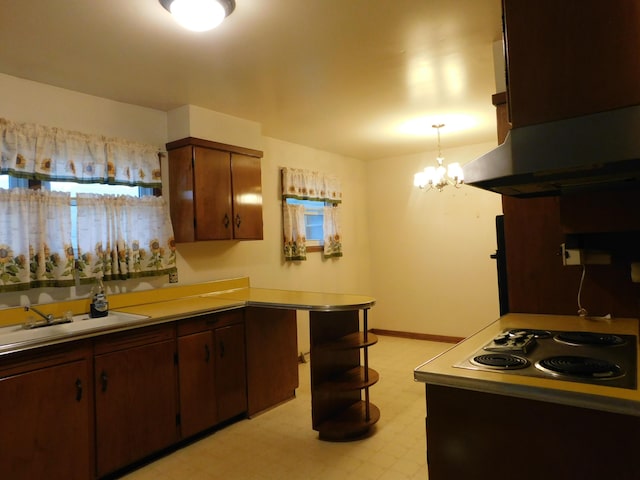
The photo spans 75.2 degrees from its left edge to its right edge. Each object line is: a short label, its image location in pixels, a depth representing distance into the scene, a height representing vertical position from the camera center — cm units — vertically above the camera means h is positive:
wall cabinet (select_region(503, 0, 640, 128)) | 129 +59
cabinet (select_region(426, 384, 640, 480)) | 117 -62
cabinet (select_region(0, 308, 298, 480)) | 206 -82
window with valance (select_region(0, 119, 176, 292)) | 250 +28
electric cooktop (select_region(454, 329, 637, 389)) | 130 -44
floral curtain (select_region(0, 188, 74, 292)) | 246 +12
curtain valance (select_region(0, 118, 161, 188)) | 252 +69
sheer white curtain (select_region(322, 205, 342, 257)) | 510 +19
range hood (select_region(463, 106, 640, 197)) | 122 +26
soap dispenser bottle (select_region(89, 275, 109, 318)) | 277 -31
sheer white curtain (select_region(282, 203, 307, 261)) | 452 +18
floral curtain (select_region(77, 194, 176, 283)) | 283 +14
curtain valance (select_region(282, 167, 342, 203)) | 456 +73
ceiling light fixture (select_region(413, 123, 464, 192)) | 411 +67
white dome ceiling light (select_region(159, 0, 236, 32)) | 182 +108
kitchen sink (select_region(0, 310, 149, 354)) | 206 -41
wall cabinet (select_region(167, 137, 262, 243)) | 329 +51
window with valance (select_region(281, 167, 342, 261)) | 455 +45
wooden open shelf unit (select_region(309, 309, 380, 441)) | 283 -94
